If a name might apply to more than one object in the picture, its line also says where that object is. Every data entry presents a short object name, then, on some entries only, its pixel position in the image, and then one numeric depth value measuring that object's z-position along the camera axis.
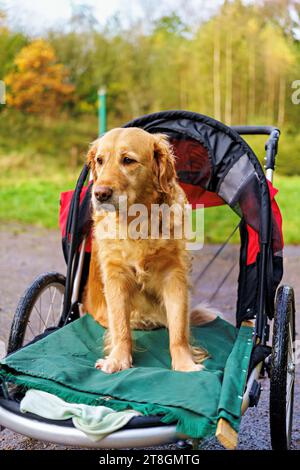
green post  10.07
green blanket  2.08
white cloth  2.01
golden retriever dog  2.67
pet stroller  2.06
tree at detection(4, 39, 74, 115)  11.13
